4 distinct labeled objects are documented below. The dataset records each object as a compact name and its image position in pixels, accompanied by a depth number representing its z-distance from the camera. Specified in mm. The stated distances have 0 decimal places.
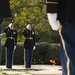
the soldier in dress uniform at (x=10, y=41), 20589
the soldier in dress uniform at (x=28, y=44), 20849
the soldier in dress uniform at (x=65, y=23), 4240
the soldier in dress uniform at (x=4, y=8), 4480
